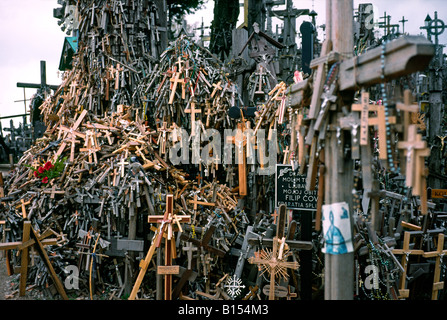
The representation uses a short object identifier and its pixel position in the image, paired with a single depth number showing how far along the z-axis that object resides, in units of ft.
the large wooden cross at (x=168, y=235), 22.53
